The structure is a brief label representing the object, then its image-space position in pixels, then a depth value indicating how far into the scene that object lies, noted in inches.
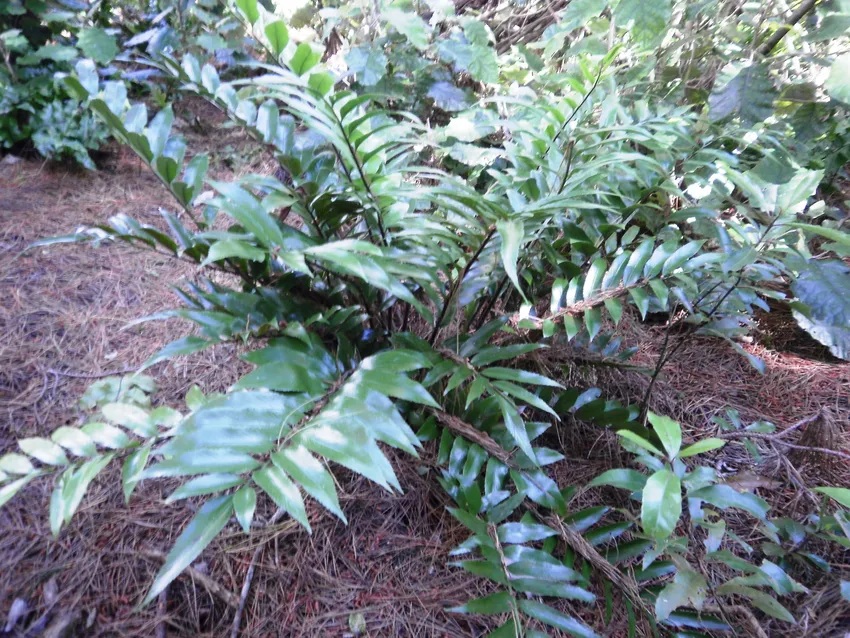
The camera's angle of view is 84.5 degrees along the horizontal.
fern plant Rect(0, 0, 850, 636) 28.3
